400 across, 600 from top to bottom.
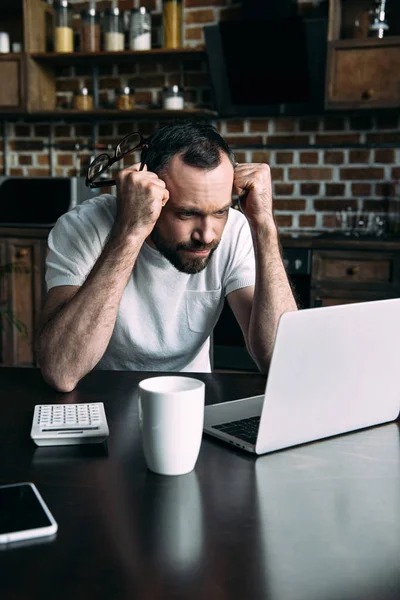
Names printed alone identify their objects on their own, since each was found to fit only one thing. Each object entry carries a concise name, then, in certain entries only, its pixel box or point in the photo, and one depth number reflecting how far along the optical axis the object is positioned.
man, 1.32
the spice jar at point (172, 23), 3.31
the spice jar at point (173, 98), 3.34
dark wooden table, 0.59
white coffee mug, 0.80
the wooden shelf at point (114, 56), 3.29
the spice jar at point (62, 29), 3.46
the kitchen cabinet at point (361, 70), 2.92
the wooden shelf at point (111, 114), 3.33
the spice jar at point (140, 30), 3.33
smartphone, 0.65
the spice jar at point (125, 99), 3.42
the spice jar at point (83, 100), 3.52
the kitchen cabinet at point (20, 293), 3.26
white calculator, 0.90
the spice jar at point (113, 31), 3.39
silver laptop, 0.84
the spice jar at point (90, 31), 3.44
